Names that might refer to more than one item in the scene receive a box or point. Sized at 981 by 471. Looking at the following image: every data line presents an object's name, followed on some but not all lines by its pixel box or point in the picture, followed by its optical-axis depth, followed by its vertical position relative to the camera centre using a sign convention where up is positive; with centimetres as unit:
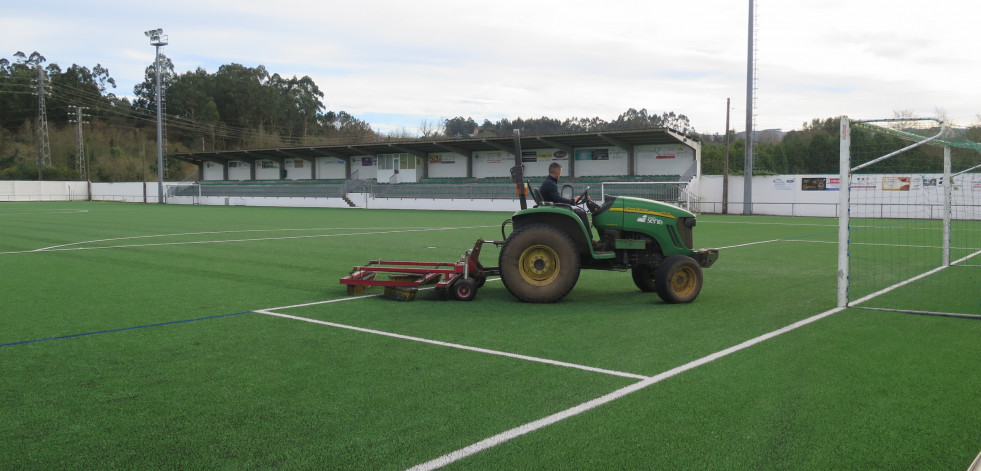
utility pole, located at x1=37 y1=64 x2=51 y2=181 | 7138 +676
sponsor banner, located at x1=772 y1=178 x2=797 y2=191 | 3881 +40
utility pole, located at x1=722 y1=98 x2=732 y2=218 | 3934 +18
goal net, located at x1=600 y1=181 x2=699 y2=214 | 3859 -2
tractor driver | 827 -1
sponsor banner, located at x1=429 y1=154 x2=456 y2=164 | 5690 +286
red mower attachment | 839 -111
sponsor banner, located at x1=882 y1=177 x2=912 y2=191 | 3151 +34
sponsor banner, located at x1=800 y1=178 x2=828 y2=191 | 3734 +38
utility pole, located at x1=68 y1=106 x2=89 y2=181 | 6956 +478
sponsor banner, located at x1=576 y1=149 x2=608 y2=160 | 4812 +272
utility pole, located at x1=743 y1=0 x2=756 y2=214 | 3719 +393
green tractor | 798 -68
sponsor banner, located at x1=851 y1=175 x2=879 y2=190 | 3250 +41
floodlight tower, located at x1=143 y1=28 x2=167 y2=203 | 5197 +1179
